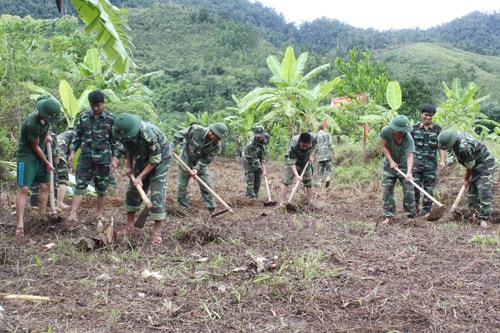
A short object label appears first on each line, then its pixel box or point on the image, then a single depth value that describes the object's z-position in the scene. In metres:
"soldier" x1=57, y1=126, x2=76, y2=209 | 6.40
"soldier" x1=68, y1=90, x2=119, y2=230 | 5.42
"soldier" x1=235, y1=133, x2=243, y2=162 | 17.47
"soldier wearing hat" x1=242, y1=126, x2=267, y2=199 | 8.13
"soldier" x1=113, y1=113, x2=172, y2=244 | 4.54
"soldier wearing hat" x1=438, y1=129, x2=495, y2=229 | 5.91
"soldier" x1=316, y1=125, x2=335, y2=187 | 11.20
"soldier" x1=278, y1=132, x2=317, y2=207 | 7.11
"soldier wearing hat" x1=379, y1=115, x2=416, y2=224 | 6.37
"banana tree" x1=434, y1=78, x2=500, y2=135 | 11.93
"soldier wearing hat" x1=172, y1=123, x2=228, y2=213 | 6.43
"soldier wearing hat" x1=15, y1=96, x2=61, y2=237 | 4.84
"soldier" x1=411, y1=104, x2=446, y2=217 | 6.87
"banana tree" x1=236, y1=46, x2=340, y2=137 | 11.11
